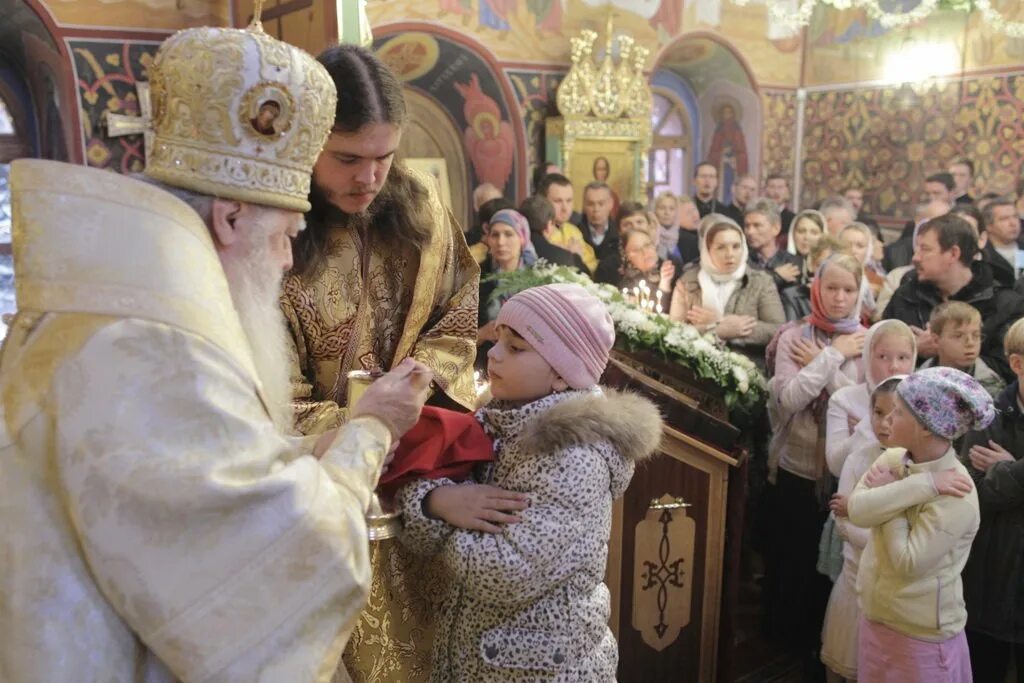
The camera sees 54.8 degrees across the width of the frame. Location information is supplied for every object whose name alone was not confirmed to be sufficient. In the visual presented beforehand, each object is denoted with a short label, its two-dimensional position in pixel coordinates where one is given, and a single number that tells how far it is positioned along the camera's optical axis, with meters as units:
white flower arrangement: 3.66
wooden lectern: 3.41
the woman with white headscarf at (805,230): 6.99
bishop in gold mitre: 1.29
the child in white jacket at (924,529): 2.87
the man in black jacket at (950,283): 4.20
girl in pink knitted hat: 1.92
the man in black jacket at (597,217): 7.86
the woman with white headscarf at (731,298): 5.05
